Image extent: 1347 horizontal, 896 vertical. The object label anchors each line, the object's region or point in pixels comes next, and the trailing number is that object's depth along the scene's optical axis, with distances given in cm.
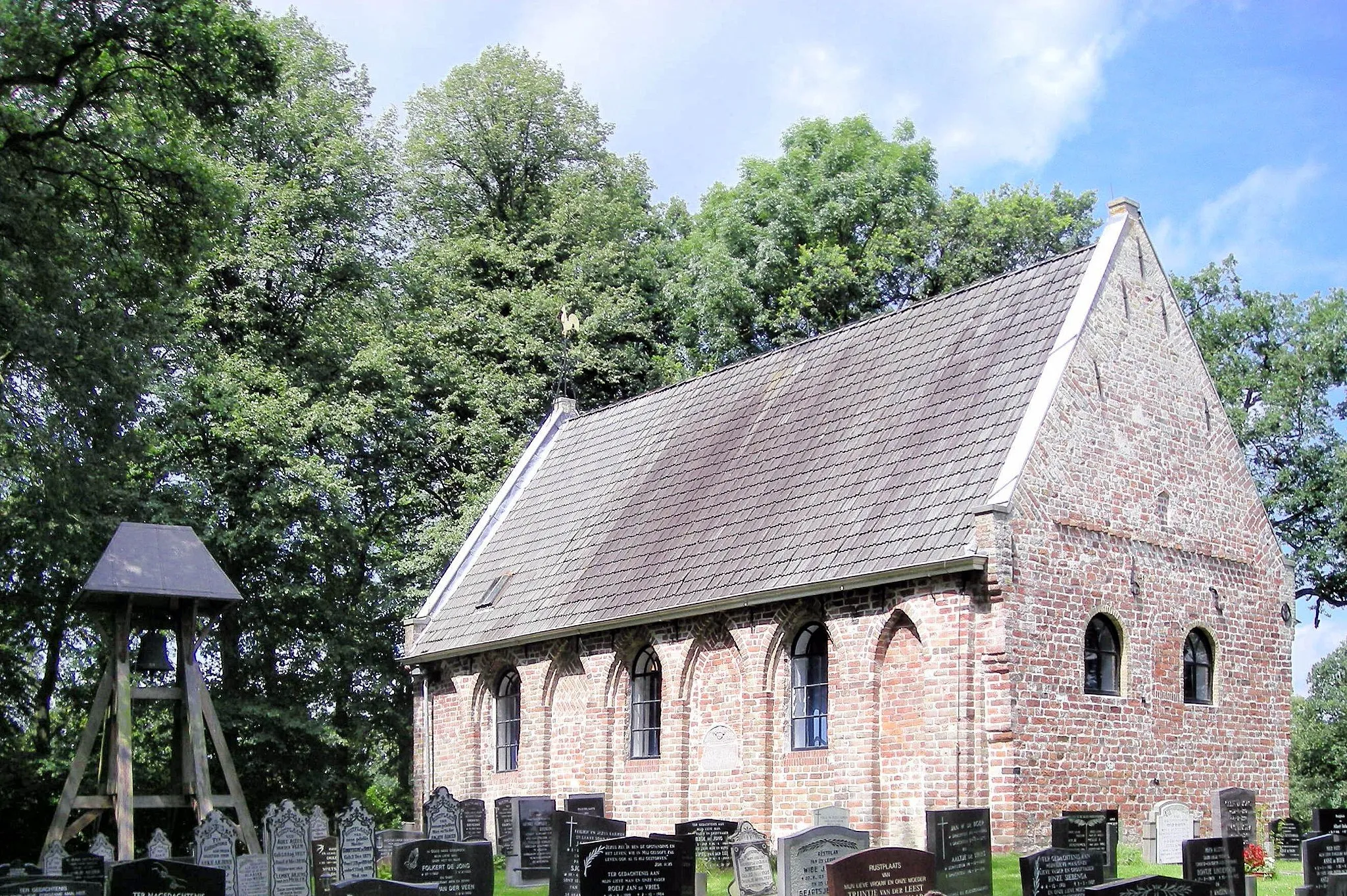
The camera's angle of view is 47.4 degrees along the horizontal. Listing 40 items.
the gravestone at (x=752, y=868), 1664
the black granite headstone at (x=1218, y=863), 1437
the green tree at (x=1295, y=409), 3572
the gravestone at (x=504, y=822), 2364
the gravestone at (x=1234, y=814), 2027
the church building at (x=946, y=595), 2020
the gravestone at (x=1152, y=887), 1067
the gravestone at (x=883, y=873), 1242
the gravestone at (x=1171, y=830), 1981
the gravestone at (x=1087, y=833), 1750
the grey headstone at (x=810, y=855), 1464
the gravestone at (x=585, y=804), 2180
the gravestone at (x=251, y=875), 1697
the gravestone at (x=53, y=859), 1683
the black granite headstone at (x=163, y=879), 1212
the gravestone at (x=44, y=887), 1138
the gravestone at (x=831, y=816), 1922
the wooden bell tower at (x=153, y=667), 2128
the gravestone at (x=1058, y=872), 1334
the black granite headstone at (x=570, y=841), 1597
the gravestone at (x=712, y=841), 1952
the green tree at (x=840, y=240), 4050
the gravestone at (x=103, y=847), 1939
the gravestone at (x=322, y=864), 1695
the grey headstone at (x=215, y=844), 1695
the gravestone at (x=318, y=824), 1998
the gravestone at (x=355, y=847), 1738
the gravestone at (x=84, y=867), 1638
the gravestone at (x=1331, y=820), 1834
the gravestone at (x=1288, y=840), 1959
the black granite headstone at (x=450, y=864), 1442
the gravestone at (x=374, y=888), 1077
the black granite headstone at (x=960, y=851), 1549
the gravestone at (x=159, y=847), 1909
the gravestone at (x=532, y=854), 2039
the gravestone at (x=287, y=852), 1697
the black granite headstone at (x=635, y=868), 1381
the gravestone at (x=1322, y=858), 1461
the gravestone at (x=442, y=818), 2042
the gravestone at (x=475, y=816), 2441
